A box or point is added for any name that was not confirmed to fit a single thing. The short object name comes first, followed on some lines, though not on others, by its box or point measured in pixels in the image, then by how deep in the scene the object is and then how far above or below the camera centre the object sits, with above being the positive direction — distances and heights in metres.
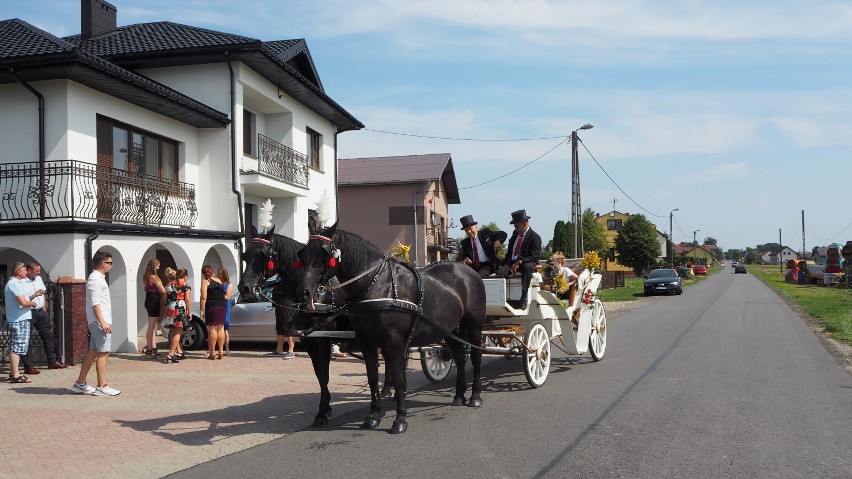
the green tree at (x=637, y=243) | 57.88 +1.17
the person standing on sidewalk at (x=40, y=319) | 10.34 -0.83
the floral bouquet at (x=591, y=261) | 11.34 -0.05
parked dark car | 36.31 -1.48
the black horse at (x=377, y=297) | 6.64 -0.37
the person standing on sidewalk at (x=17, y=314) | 9.95 -0.68
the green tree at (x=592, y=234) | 62.03 +2.23
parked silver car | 13.69 -1.26
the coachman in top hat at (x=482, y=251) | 9.73 +0.13
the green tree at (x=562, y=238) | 56.05 +1.76
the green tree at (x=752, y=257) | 190.00 -0.67
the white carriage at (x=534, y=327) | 8.93 -0.98
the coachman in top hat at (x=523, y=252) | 9.24 +0.10
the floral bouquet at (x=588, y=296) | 11.02 -0.62
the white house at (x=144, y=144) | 12.85 +2.82
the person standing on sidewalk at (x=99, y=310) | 8.38 -0.55
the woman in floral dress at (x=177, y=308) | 12.16 -0.79
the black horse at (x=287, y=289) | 6.74 -0.26
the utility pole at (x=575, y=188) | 27.78 +2.86
